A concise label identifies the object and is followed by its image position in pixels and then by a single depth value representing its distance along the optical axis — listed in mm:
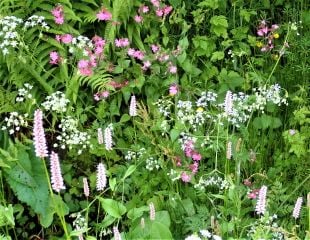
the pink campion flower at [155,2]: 4027
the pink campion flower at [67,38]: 3797
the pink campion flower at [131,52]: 3914
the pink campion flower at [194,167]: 3496
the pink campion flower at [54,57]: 3795
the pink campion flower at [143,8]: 4012
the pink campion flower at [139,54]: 3959
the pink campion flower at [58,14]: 3828
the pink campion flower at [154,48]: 4004
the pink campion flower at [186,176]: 3383
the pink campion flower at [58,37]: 3846
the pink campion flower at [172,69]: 3914
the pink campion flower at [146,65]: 3924
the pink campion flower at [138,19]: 3977
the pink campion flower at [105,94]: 3844
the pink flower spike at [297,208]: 2570
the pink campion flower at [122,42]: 3935
